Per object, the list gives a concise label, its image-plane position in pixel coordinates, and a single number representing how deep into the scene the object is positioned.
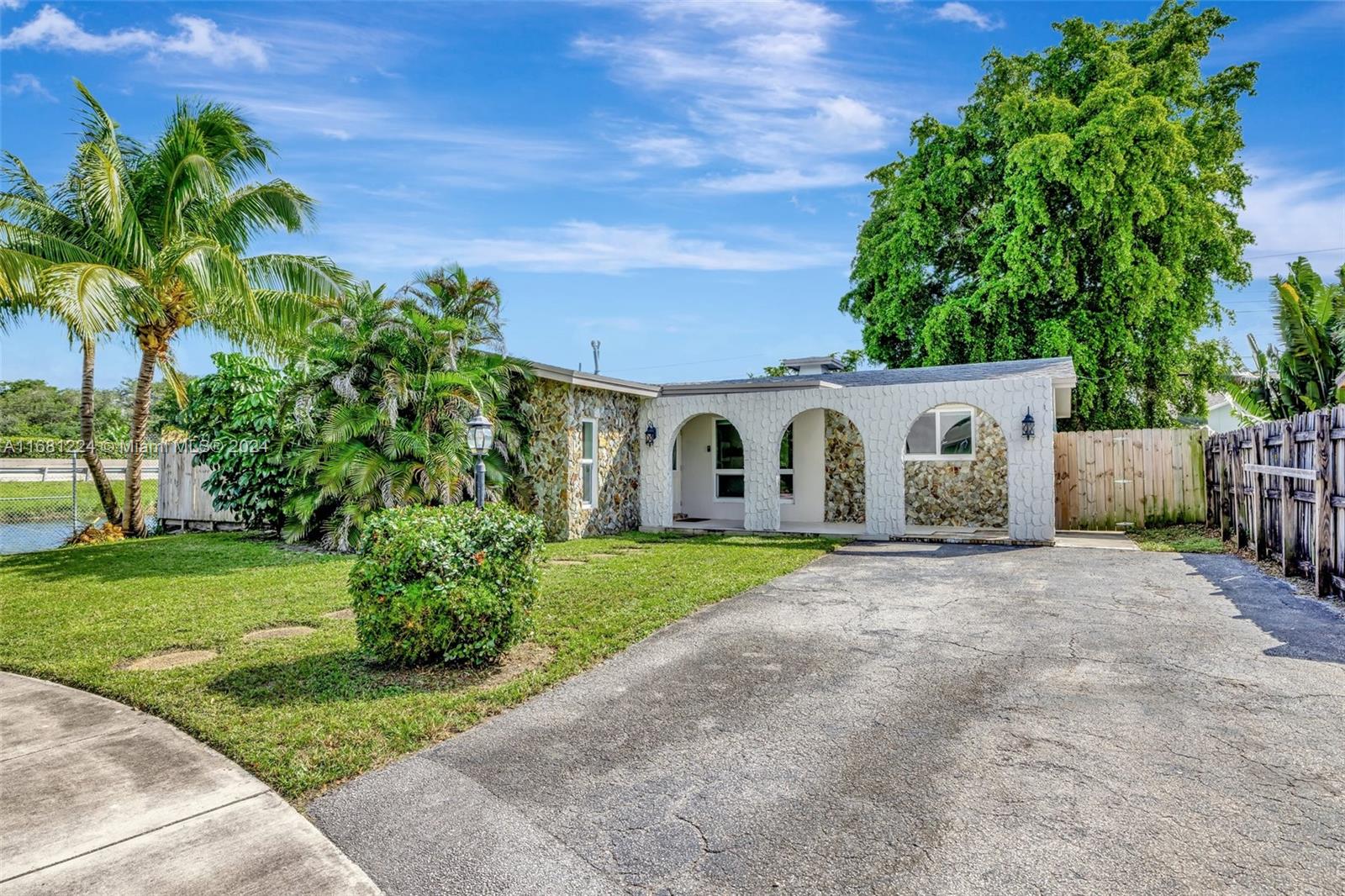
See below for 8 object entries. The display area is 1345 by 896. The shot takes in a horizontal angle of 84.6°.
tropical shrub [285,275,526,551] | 10.77
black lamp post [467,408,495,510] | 7.84
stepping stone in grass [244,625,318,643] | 6.21
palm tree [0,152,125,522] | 10.26
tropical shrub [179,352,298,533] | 13.80
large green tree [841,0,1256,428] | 17.20
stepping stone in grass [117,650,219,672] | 5.36
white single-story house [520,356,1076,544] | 12.35
